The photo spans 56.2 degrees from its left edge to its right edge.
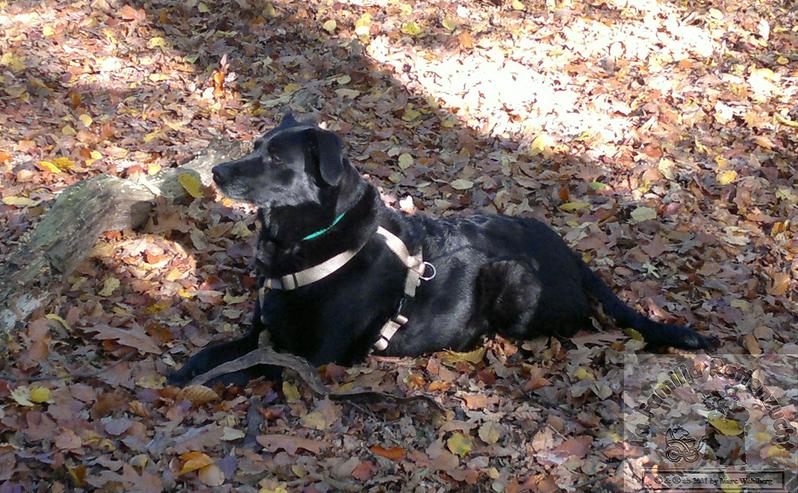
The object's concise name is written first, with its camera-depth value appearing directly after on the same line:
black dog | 4.70
